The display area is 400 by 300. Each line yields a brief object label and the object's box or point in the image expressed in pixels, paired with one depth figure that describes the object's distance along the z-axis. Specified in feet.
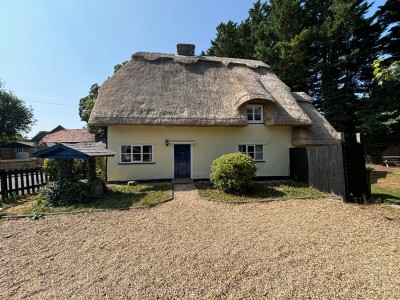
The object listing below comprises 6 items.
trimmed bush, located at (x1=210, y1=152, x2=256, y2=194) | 27.68
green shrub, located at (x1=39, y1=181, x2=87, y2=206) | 24.66
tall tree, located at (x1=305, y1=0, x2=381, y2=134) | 66.33
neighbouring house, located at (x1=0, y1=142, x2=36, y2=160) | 100.53
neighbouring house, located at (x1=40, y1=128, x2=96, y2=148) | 103.45
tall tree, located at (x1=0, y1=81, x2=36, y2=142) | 125.29
